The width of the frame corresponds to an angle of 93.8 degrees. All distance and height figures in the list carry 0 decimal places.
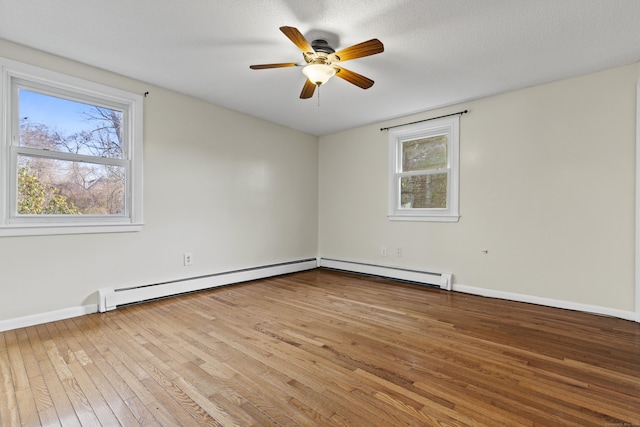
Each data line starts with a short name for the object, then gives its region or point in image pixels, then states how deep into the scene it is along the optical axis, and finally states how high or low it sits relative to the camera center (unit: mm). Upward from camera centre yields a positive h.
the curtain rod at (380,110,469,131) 3780 +1230
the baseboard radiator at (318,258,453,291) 3891 -939
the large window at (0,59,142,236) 2564 +489
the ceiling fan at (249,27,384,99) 2107 +1157
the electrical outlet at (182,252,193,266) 3660 -626
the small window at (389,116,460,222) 3934 +537
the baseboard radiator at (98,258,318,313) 2979 -941
